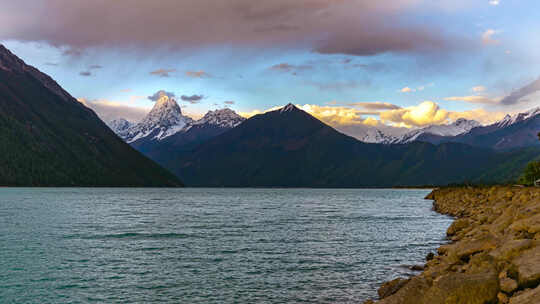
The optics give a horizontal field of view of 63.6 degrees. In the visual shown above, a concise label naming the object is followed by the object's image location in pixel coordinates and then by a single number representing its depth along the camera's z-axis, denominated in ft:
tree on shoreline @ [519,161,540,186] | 411.93
